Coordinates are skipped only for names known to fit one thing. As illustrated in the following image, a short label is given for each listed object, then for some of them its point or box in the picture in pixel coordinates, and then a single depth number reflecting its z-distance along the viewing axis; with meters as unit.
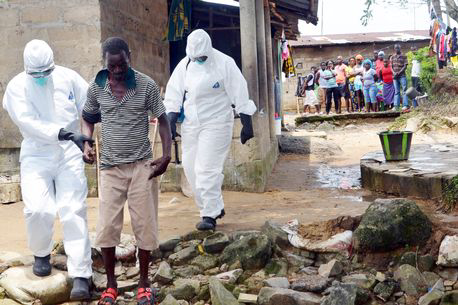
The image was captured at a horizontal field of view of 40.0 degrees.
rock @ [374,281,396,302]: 4.40
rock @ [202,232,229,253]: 5.09
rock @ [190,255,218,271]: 4.97
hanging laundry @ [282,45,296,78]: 17.53
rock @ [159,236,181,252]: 5.17
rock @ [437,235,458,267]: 4.52
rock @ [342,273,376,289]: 4.46
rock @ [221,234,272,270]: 4.87
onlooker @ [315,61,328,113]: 18.89
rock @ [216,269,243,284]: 4.66
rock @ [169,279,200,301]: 4.49
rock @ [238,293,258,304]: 4.38
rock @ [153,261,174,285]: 4.73
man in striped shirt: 4.16
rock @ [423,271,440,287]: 4.48
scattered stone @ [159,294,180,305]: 4.29
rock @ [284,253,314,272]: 4.92
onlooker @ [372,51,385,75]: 18.28
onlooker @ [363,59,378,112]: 18.84
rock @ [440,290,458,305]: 4.18
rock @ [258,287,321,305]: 4.22
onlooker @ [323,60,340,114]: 18.83
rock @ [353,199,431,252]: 4.84
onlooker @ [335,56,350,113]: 19.50
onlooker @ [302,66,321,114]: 20.55
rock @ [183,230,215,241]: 5.33
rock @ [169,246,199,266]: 5.01
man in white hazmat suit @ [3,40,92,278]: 4.34
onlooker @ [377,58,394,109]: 17.89
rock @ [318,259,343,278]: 4.63
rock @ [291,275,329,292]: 4.41
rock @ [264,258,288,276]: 4.82
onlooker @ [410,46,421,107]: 17.98
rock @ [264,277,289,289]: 4.50
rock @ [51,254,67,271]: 4.74
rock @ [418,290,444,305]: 4.21
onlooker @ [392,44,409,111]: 17.34
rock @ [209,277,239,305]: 4.29
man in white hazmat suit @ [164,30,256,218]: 5.64
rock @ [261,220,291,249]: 5.16
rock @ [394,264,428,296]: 4.41
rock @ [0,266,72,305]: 4.39
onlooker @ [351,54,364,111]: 19.81
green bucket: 8.24
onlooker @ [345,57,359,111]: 19.97
